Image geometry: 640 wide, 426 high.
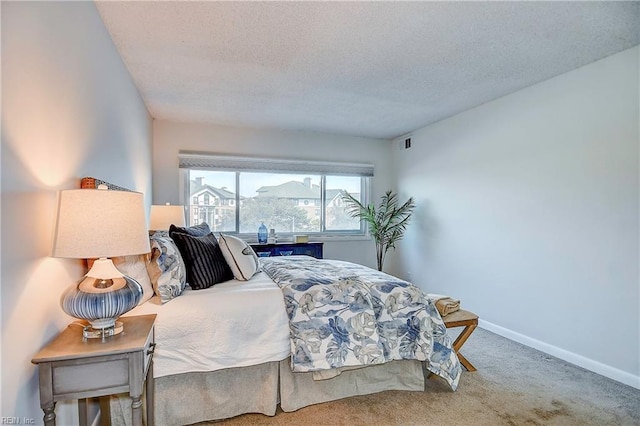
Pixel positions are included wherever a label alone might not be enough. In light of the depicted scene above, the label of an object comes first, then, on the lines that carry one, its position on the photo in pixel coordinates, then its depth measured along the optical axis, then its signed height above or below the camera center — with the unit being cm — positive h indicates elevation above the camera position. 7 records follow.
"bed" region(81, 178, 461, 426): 186 -74
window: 462 +32
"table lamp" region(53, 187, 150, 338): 122 -11
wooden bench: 244 -79
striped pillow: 215 -31
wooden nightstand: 118 -56
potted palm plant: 495 -5
